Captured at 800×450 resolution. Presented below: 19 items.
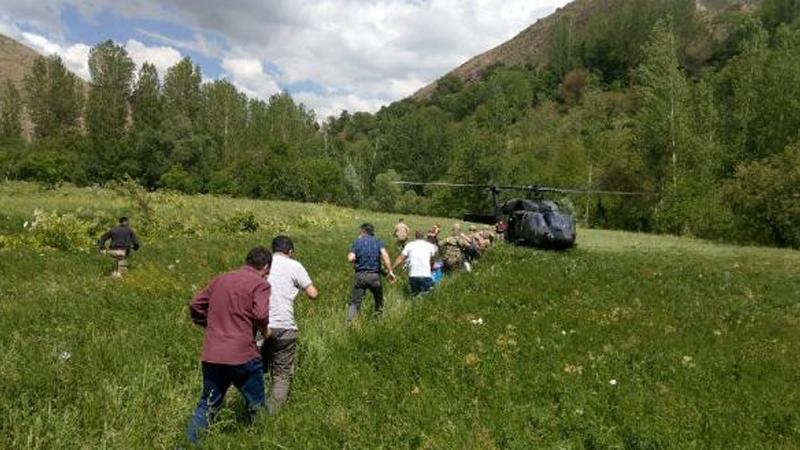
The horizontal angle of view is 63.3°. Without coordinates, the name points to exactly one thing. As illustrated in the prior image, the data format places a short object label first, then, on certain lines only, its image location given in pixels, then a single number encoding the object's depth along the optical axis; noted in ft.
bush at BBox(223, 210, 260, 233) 109.09
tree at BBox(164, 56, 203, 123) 290.76
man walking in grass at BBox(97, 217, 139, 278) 65.72
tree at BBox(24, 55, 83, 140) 298.56
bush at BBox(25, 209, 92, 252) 80.64
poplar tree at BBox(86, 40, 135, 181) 268.62
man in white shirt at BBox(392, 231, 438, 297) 51.44
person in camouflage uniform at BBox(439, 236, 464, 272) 64.49
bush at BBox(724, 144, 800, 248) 100.58
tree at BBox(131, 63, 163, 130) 281.54
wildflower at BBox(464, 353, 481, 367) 30.80
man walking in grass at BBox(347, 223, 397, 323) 45.21
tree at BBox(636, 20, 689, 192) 162.09
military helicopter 83.30
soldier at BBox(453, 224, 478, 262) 67.75
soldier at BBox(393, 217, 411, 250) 72.61
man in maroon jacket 23.63
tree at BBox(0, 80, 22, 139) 328.29
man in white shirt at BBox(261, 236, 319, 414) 28.53
